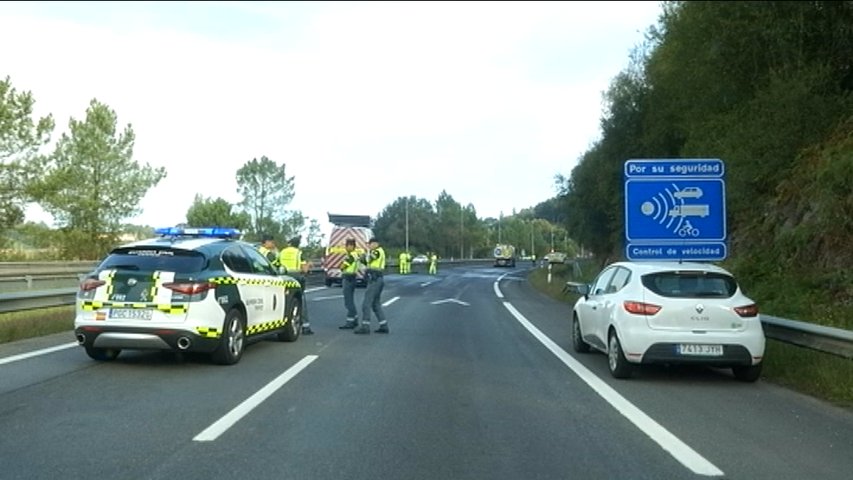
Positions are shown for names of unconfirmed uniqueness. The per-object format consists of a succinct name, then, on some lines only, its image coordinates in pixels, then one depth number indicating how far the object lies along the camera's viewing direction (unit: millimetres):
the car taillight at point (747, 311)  9983
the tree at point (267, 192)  97375
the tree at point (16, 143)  38438
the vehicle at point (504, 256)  84750
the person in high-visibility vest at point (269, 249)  15668
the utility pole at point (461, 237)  135338
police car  10242
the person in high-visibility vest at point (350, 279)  15789
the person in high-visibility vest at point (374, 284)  15414
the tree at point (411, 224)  138000
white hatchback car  9898
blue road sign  15266
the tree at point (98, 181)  45688
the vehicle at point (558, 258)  63162
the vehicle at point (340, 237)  34938
